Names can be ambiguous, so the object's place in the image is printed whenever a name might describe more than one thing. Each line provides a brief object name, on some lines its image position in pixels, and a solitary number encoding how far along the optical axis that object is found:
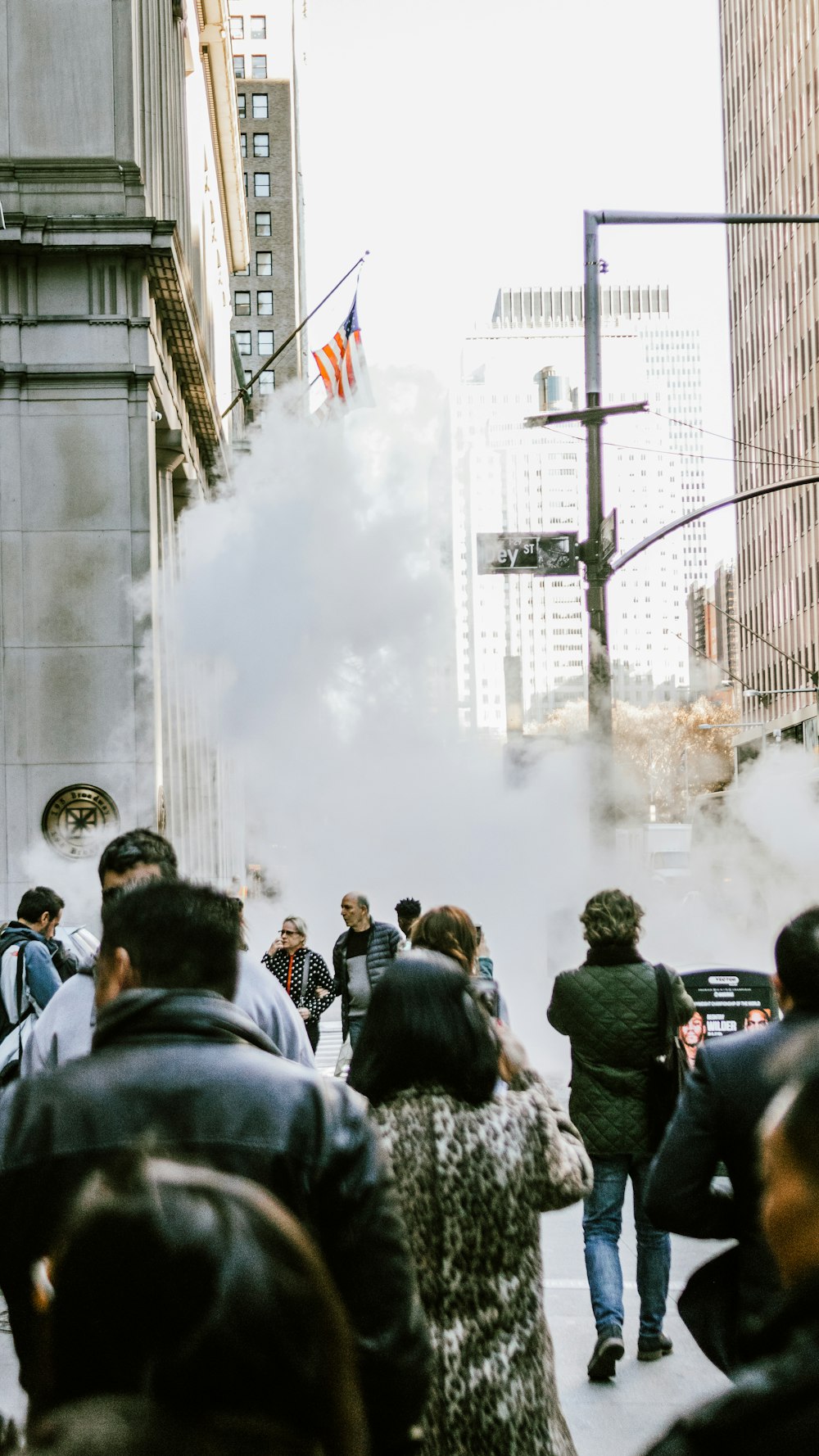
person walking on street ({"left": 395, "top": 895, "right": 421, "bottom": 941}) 12.04
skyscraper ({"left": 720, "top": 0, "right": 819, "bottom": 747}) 67.75
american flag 22.42
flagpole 21.82
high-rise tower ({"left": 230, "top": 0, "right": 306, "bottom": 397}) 85.88
